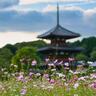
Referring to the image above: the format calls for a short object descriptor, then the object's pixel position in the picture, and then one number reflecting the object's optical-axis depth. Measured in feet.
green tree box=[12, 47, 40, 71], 92.98
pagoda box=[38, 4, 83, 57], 100.94
